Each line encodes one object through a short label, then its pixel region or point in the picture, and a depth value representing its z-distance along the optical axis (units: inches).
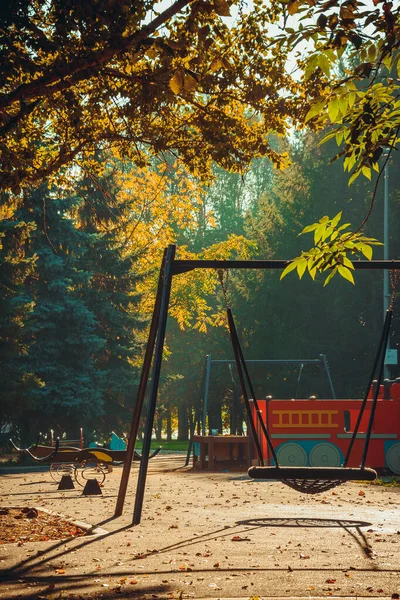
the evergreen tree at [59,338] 1301.7
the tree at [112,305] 1435.8
